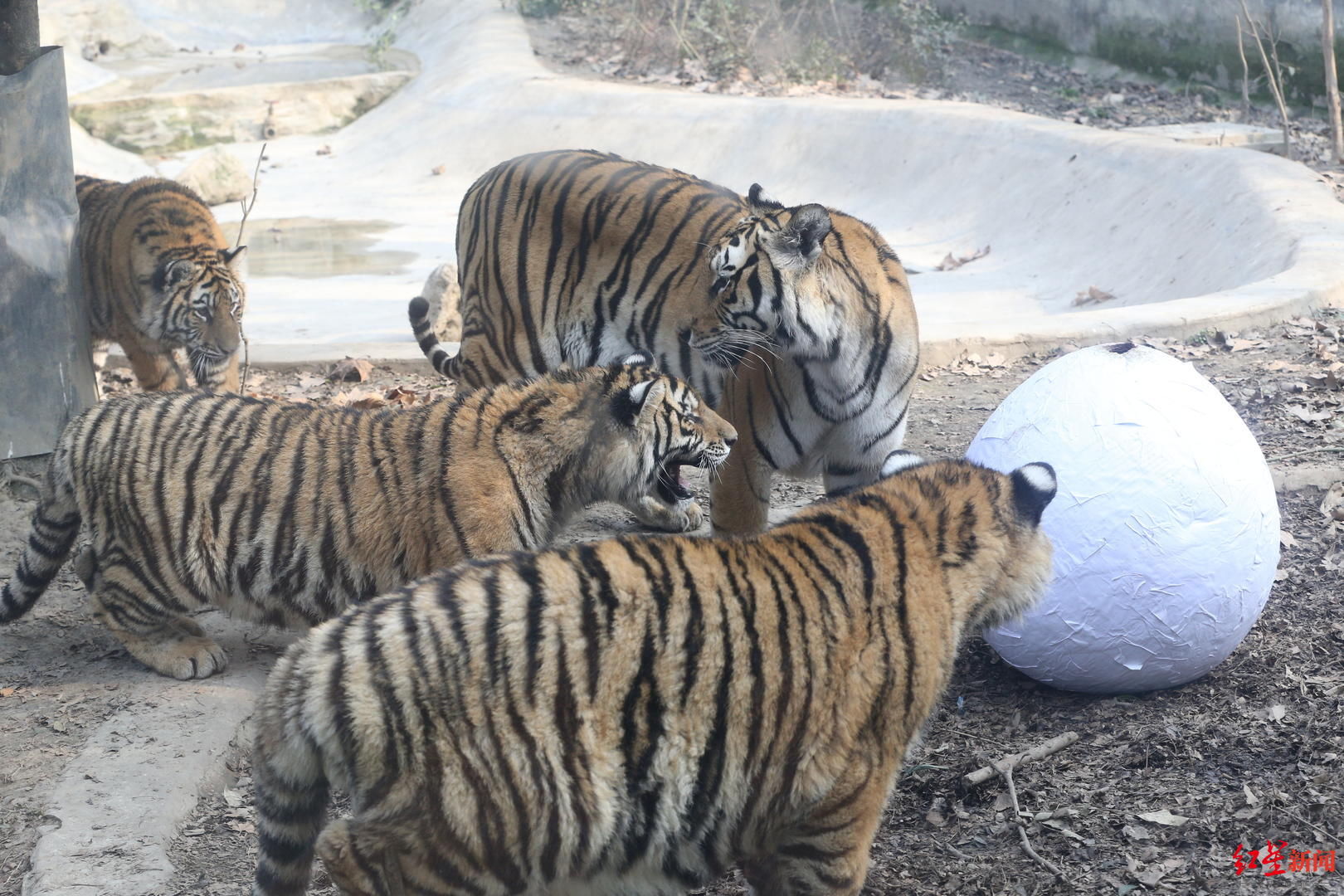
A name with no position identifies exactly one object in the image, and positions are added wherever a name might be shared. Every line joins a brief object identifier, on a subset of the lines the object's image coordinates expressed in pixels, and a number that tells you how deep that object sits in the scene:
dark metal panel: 10.68
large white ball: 7.06
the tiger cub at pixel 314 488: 7.49
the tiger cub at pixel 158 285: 12.55
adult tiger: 9.20
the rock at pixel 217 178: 27.36
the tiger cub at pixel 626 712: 4.98
